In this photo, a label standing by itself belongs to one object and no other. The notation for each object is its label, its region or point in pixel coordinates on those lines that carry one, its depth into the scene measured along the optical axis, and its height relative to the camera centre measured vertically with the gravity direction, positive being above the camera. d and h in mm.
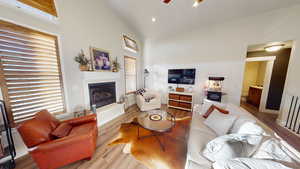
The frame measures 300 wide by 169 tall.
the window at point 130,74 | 3686 +50
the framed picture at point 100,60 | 2479 +433
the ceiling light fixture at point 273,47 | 2436 +811
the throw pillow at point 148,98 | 3481 -896
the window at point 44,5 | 1504 +1197
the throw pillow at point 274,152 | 808 -692
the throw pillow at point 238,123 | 1334 -708
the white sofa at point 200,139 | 1018 -941
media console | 3372 -932
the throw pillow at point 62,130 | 1381 -897
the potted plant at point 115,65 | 2982 +325
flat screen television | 3569 -4
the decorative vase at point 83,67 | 2181 +173
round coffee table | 1752 -990
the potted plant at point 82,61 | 2139 +327
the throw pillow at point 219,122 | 1494 -795
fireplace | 2522 -551
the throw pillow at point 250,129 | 1059 -639
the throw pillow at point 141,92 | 3847 -707
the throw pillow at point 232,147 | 943 -746
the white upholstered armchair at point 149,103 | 3448 -1036
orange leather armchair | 1146 -925
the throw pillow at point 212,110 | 1910 -716
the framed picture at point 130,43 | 3468 +1270
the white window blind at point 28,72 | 1395 +39
